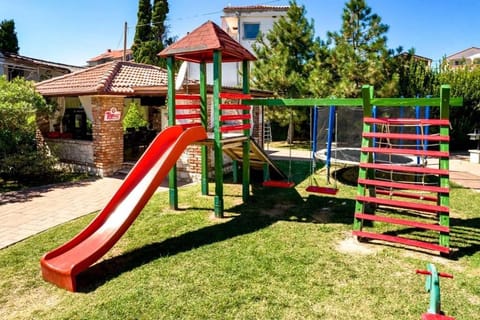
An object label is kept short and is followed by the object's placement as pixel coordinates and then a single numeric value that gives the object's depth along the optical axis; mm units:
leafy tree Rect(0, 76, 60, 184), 8992
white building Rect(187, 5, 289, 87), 22047
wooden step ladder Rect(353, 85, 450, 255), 4637
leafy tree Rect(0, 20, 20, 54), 26922
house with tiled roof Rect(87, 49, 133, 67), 42406
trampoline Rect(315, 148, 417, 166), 8961
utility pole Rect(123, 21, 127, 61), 22328
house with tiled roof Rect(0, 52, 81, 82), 18562
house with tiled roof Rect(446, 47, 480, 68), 64062
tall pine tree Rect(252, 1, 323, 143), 16281
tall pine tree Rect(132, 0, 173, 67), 27000
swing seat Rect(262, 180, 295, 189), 7816
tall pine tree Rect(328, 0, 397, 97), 14469
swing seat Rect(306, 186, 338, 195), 7001
